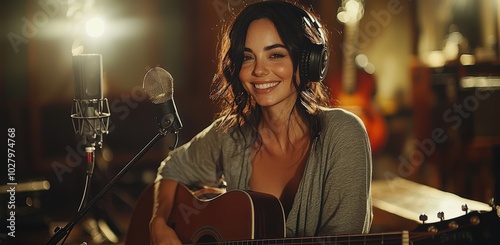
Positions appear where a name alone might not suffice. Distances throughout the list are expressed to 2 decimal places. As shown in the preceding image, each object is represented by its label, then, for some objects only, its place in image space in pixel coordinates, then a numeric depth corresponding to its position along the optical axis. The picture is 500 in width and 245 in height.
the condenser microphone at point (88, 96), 2.33
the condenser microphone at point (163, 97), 2.01
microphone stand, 2.06
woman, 2.16
